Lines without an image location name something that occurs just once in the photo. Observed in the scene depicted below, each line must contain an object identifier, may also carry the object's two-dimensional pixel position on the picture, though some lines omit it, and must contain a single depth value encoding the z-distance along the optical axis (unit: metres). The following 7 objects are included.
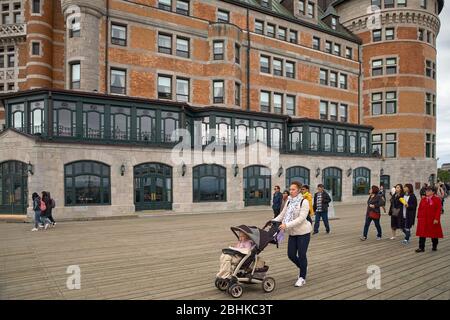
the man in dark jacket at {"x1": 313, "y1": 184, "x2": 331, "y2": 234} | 13.84
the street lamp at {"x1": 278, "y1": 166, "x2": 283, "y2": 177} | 28.80
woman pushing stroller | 6.60
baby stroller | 6.48
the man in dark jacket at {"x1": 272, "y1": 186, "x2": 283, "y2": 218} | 15.69
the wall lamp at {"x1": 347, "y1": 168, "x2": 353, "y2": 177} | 33.47
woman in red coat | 9.86
